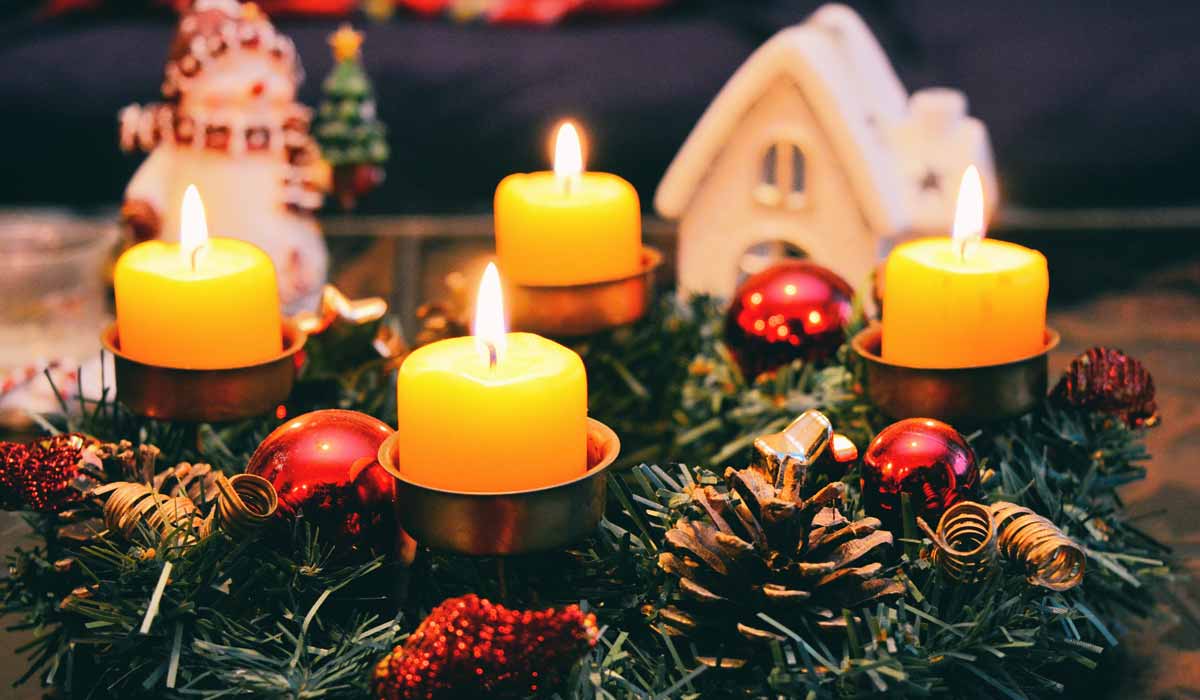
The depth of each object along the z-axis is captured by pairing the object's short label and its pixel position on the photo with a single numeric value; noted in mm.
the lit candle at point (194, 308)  759
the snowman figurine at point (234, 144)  1156
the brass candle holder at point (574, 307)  883
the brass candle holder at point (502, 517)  608
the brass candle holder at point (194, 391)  761
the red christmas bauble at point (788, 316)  966
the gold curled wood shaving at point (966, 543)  652
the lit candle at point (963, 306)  761
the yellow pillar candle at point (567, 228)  883
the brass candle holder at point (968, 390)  758
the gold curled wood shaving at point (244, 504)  649
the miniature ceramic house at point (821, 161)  1062
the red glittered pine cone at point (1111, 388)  835
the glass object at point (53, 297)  1231
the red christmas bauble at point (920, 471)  710
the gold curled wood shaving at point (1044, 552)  655
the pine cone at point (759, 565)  634
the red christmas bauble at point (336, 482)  689
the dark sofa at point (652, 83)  2320
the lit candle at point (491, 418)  613
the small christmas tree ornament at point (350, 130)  1195
